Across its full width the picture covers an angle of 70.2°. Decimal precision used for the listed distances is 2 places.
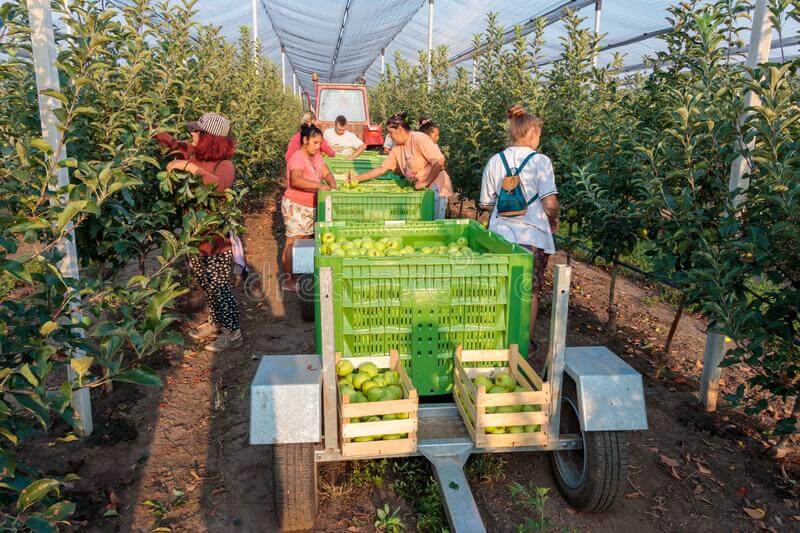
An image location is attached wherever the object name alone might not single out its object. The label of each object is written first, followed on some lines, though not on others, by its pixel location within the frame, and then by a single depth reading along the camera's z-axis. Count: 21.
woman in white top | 4.31
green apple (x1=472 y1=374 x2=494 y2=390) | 3.00
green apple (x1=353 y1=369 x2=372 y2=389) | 3.00
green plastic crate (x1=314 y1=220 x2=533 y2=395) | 3.09
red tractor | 16.39
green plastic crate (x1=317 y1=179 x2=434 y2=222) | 5.83
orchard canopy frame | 3.45
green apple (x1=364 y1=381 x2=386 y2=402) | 2.90
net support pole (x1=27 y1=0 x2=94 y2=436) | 3.12
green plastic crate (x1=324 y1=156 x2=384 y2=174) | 8.38
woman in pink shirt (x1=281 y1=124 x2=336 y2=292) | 6.15
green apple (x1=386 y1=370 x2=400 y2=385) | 3.03
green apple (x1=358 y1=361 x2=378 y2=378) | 3.08
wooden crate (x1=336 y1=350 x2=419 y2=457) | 2.68
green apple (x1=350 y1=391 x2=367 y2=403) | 2.88
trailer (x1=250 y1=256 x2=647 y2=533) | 2.65
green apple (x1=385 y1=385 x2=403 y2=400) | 2.91
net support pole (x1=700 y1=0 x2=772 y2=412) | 3.64
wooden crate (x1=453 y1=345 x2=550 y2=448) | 2.74
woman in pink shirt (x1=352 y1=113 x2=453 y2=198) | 6.77
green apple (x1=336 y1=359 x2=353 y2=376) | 3.12
